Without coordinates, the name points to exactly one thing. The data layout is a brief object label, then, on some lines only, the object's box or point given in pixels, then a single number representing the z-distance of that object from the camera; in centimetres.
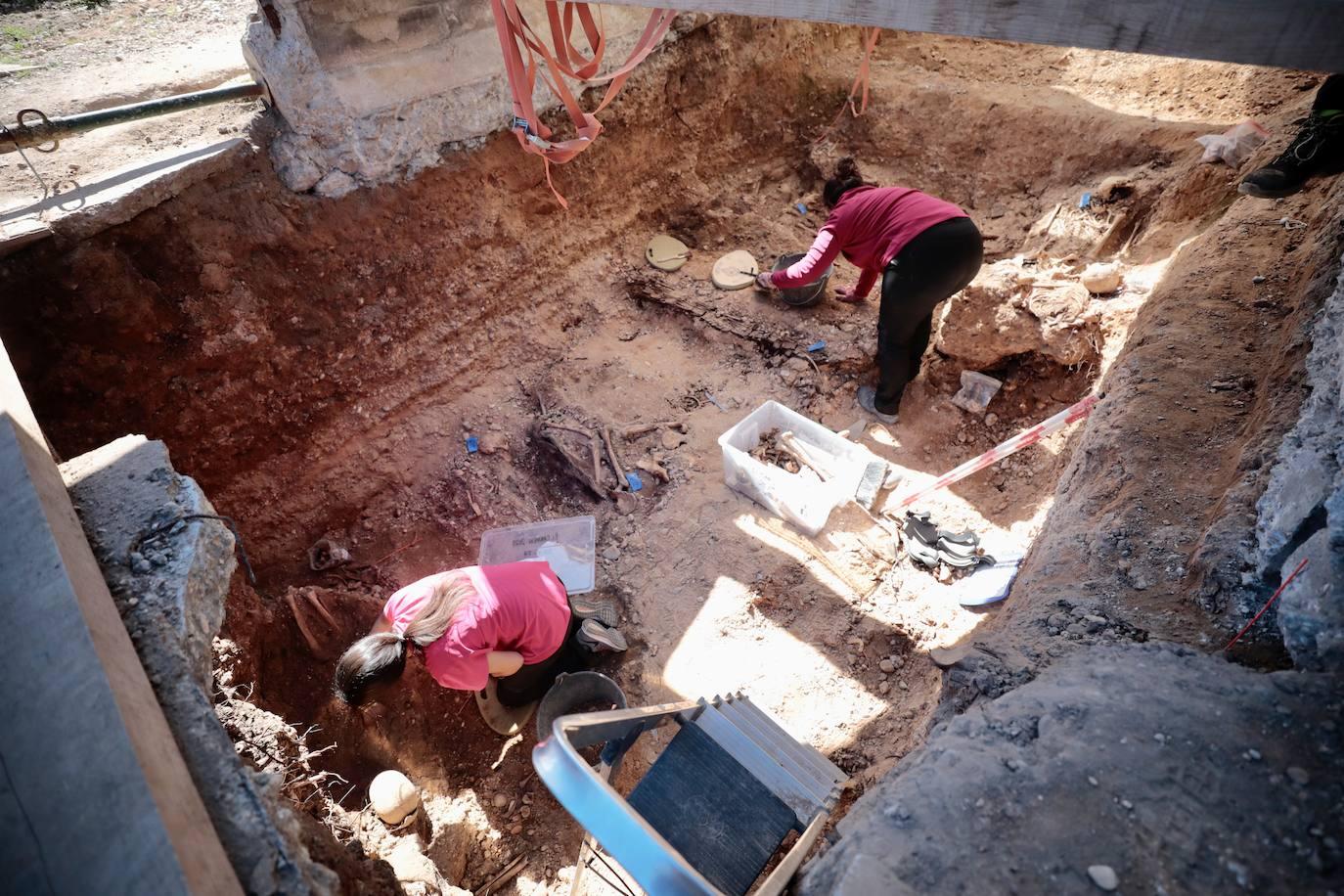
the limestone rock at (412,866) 274
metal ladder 226
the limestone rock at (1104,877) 137
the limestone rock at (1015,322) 429
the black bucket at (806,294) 542
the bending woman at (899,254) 417
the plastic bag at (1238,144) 443
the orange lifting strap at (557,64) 371
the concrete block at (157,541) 204
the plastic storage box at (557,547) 414
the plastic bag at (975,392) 471
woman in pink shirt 273
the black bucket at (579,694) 347
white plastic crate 404
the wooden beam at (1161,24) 156
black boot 375
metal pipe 372
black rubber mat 228
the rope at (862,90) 635
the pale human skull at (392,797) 291
